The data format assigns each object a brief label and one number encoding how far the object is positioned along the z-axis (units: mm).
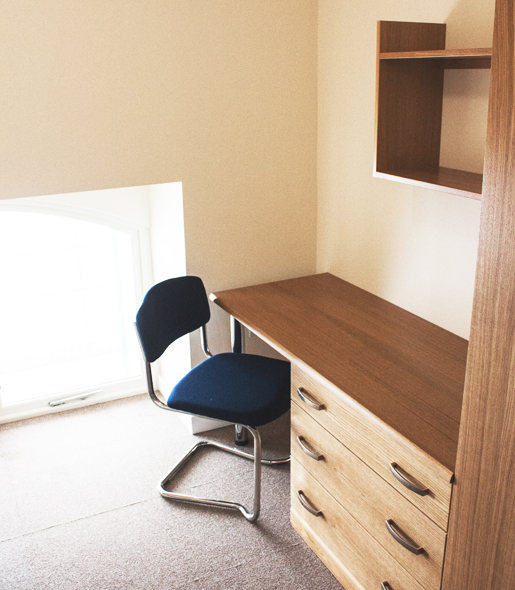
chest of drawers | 1565
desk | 1585
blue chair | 2273
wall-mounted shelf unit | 1943
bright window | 2951
